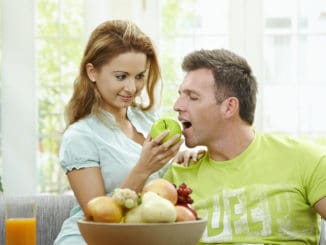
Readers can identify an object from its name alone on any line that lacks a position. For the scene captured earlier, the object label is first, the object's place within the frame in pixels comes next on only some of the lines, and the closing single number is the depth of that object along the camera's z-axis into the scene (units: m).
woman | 2.71
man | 2.62
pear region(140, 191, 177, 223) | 1.80
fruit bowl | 1.79
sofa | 3.08
